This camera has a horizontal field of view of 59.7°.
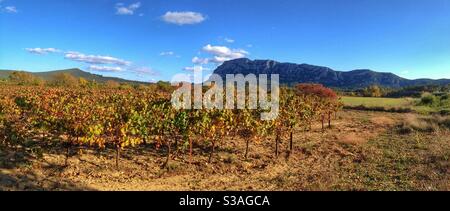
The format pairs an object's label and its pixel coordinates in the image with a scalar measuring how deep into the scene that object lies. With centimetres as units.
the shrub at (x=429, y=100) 5250
